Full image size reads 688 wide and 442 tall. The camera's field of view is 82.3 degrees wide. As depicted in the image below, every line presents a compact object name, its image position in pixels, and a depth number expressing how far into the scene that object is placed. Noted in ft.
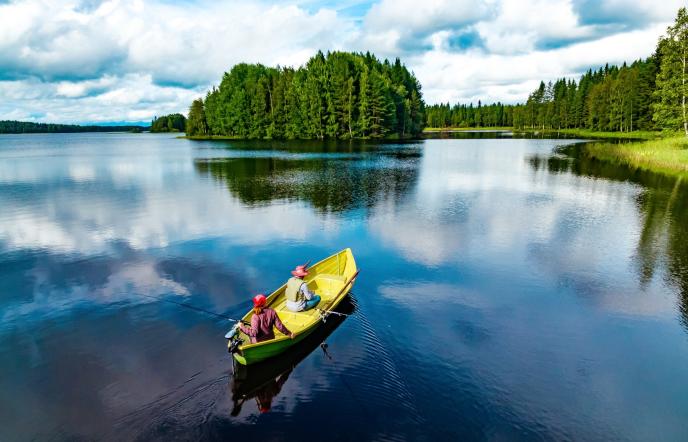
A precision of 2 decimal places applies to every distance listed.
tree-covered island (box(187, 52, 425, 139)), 386.11
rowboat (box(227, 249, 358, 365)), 38.86
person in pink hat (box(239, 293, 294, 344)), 39.88
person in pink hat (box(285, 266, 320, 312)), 47.44
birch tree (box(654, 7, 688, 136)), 197.06
